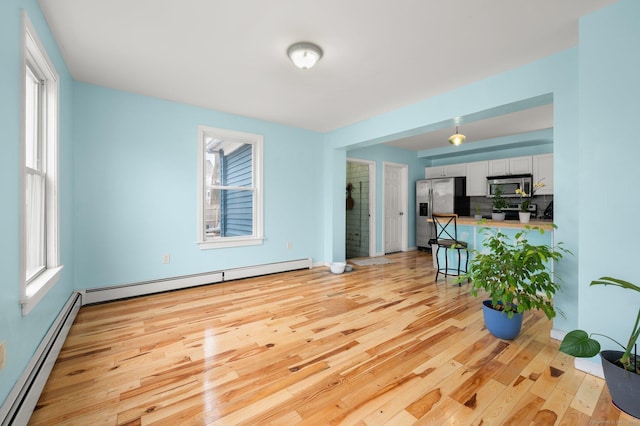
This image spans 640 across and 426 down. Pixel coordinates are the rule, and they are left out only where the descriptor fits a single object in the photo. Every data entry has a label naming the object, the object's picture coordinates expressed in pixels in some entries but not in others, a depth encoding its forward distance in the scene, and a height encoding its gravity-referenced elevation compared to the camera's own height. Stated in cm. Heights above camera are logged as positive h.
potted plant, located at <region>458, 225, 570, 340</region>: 212 -56
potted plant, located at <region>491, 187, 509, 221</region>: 390 +8
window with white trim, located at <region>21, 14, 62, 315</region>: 195 +34
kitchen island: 326 -28
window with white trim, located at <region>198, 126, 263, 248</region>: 381 +37
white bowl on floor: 444 -90
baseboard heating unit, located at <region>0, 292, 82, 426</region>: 128 -94
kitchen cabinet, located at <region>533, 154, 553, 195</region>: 509 +79
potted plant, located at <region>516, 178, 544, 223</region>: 346 -4
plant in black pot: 143 -85
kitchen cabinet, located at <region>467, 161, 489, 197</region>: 597 +77
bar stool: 394 -41
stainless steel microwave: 534 +59
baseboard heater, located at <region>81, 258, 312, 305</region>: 309 -92
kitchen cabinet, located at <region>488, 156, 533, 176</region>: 539 +95
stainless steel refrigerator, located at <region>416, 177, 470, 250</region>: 620 +28
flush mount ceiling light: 224 +133
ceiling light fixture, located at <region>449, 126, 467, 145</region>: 412 +113
